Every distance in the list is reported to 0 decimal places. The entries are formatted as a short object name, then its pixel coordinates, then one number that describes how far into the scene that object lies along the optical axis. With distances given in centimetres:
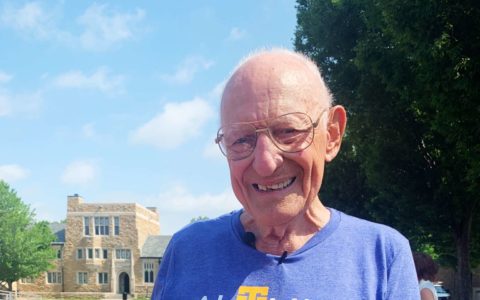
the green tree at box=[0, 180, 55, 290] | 4612
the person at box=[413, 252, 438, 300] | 630
